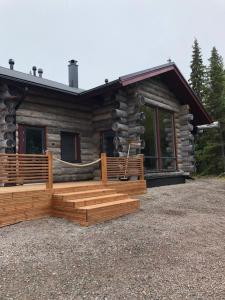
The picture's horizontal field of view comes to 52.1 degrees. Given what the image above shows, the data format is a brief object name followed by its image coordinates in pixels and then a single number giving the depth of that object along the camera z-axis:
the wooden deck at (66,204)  5.13
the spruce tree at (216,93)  21.26
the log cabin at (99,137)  5.75
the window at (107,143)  9.96
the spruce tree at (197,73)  24.09
